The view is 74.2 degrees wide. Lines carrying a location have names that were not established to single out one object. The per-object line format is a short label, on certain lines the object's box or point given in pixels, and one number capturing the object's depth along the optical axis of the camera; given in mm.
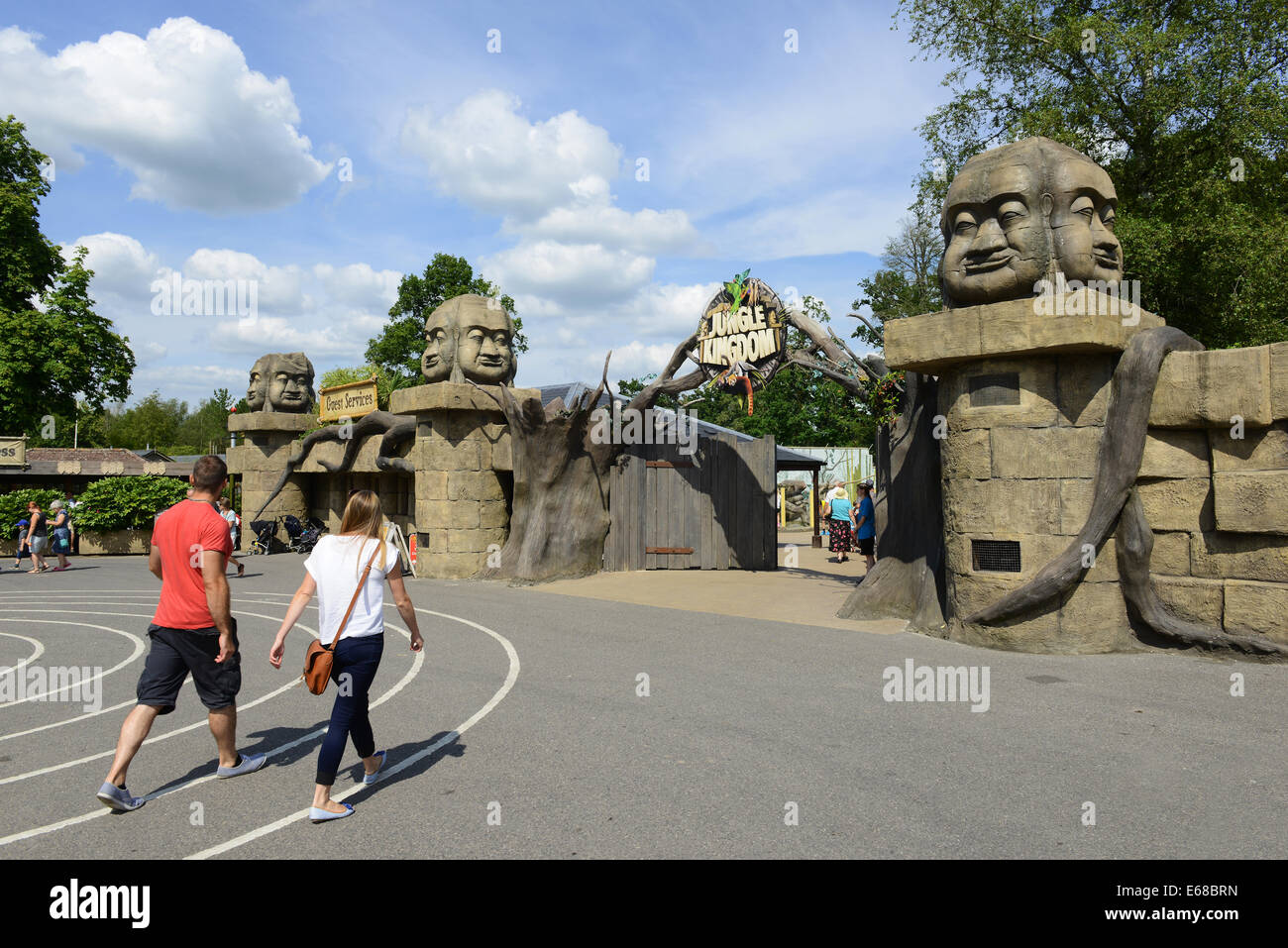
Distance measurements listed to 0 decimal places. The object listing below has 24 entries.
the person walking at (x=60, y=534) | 19484
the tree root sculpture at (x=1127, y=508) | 8375
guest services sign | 21062
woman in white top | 4539
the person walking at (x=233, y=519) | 17447
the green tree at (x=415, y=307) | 40109
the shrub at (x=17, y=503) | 23219
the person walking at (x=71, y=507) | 23062
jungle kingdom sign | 13297
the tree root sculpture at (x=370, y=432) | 18219
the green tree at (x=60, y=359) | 25578
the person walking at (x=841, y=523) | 21094
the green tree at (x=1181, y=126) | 15688
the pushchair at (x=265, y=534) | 23047
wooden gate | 16609
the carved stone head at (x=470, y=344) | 16406
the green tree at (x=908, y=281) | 32969
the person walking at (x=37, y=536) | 18609
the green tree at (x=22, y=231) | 26203
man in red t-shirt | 4914
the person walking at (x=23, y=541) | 19812
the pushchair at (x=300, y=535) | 23094
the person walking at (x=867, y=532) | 14611
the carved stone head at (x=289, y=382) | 24188
